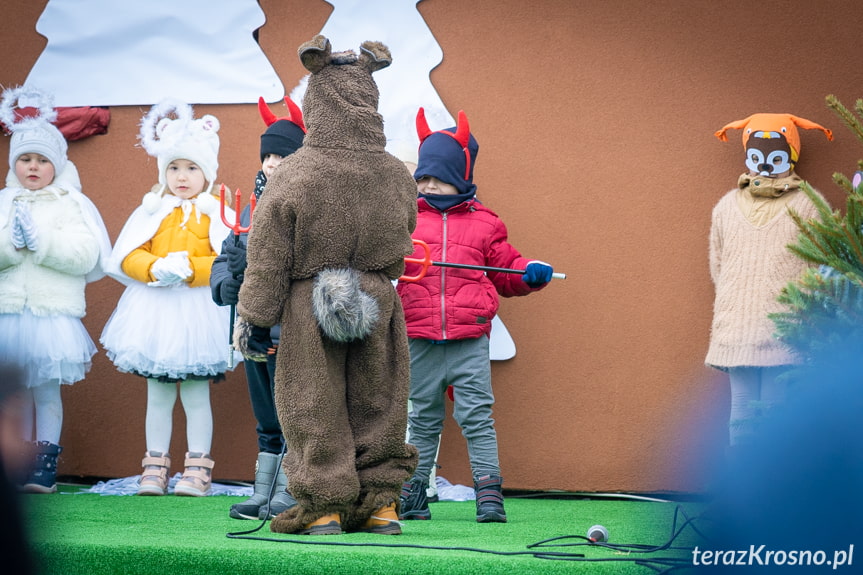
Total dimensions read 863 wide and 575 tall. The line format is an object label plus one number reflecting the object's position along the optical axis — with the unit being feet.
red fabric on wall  37.65
